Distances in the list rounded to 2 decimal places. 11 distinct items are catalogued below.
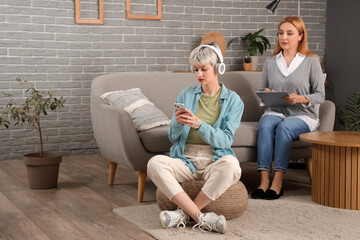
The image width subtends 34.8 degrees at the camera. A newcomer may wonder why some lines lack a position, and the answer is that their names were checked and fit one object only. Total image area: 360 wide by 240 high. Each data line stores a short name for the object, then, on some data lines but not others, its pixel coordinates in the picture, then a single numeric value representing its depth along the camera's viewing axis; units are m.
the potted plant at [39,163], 3.80
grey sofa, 3.44
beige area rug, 2.71
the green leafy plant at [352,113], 5.07
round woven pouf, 2.94
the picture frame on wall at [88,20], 5.08
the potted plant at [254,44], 5.70
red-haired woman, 3.55
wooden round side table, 3.18
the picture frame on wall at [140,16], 5.30
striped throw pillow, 3.55
